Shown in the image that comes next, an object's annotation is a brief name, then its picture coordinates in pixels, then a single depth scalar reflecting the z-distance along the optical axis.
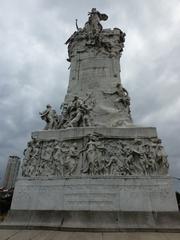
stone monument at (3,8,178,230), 8.81
